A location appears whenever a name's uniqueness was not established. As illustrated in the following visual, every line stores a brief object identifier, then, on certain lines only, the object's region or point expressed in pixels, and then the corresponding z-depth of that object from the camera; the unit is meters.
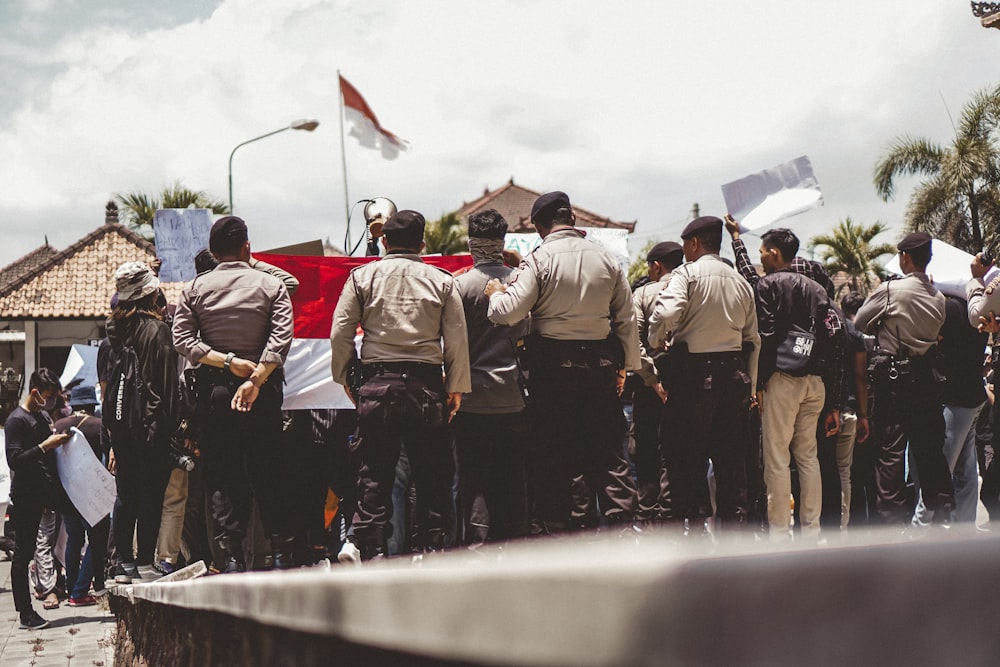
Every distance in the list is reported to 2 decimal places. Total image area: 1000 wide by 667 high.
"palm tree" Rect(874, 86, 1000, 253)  25.12
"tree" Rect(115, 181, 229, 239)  29.98
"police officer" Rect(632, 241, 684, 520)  5.56
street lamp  23.83
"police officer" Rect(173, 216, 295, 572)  4.68
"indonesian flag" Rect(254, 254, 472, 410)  6.24
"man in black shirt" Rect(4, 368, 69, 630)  6.64
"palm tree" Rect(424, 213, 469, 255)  36.16
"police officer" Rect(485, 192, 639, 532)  4.54
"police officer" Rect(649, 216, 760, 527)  4.91
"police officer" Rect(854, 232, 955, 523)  5.83
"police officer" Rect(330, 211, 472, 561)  4.49
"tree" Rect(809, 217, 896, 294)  34.59
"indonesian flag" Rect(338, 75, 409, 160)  11.66
